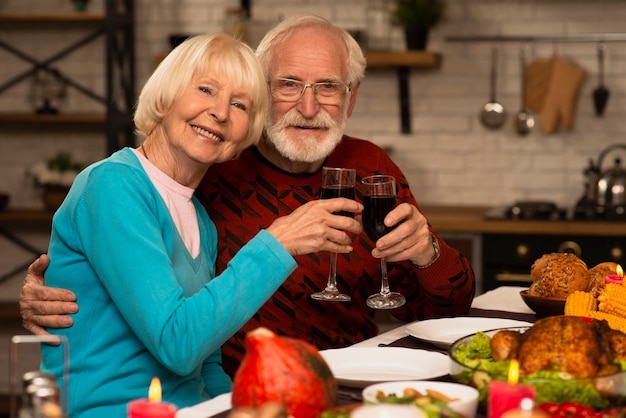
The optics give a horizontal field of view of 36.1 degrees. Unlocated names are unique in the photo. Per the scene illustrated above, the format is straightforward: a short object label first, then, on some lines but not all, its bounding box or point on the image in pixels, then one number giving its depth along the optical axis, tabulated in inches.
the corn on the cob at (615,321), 77.7
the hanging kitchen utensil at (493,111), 191.3
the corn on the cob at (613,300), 78.0
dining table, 61.0
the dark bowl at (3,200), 200.2
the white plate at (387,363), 67.9
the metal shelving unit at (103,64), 190.2
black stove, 166.4
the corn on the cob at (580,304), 81.4
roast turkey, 55.8
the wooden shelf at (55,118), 195.5
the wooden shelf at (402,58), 187.5
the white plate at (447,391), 52.3
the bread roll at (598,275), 84.9
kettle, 169.5
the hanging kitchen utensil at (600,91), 185.6
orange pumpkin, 49.6
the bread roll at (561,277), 86.8
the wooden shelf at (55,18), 195.9
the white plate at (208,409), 60.4
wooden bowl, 86.3
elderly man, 96.7
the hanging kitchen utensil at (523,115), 189.8
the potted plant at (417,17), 187.0
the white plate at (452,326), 81.7
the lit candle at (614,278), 83.4
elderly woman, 69.6
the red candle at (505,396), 47.9
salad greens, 52.8
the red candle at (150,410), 45.0
